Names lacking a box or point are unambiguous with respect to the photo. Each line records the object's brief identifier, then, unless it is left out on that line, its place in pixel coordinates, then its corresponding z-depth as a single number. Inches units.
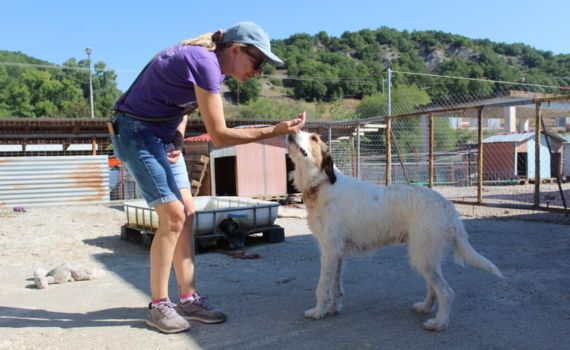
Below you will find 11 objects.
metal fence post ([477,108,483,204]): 347.9
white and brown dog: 138.3
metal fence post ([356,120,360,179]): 467.2
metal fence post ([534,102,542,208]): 321.1
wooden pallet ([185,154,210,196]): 547.8
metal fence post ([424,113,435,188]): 374.9
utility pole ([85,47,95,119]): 1586.4
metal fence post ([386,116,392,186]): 404.5
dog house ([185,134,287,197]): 539.8
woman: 124.3
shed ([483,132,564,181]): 964.6
